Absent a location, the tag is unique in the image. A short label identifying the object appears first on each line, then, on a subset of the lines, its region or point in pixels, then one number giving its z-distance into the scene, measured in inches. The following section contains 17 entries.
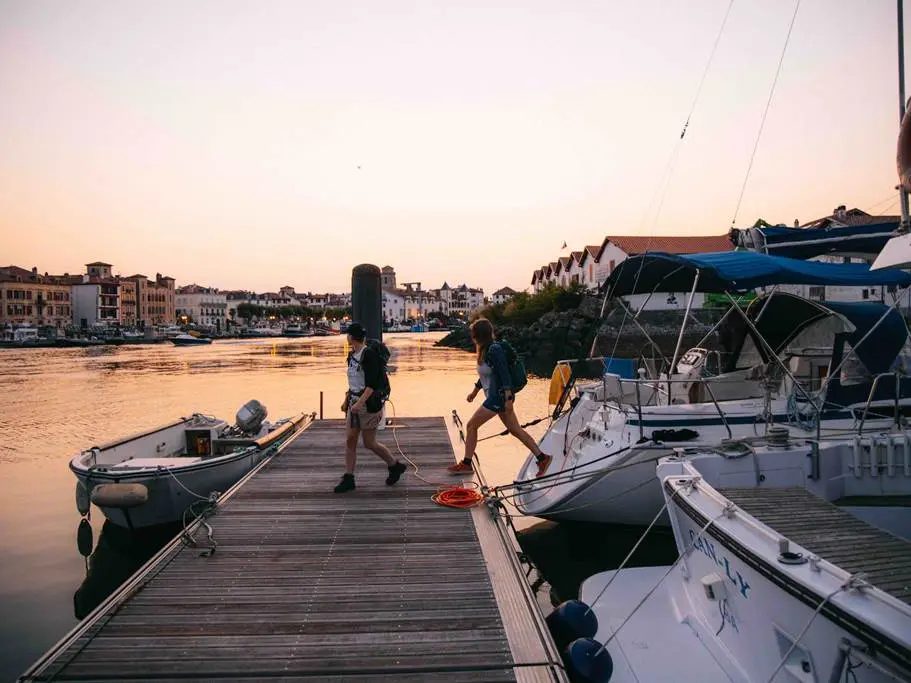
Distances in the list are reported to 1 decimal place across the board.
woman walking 322.0
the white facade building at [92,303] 4608.8
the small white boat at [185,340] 3683.6
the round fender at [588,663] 195.0
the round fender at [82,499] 369.4
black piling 560.7
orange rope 298.0
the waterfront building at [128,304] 4906.5
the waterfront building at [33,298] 4079.7
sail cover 471.8
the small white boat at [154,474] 351.9
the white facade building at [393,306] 7386.8
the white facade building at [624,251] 2446.9
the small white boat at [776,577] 150.6
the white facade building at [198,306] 6363.2
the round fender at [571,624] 223.0
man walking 299.9
